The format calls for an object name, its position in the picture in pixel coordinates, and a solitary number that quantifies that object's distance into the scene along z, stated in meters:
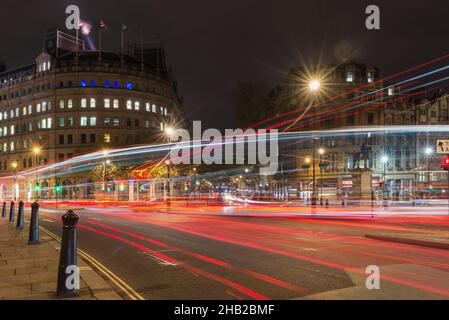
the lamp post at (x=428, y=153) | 64.66
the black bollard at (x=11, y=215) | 23.26
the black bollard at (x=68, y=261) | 6.87
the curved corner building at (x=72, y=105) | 93.94
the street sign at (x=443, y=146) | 13.26
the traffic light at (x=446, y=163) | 13.59
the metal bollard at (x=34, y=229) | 13.31
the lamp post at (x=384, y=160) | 66.33
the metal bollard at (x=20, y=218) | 18.51
